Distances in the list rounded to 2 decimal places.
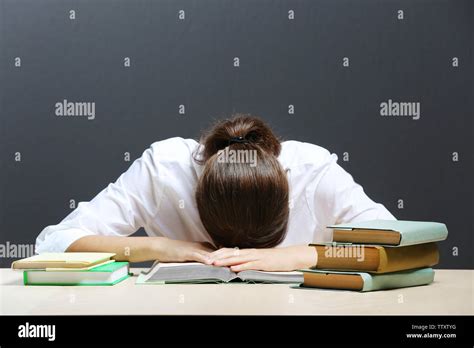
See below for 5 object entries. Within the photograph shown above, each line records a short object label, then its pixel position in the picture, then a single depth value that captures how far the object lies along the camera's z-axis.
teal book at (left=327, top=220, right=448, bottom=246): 2.03
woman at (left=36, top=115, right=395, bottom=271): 2.30
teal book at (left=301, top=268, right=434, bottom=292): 2.02
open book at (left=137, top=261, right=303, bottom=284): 2.13
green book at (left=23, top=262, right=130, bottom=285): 2.11
